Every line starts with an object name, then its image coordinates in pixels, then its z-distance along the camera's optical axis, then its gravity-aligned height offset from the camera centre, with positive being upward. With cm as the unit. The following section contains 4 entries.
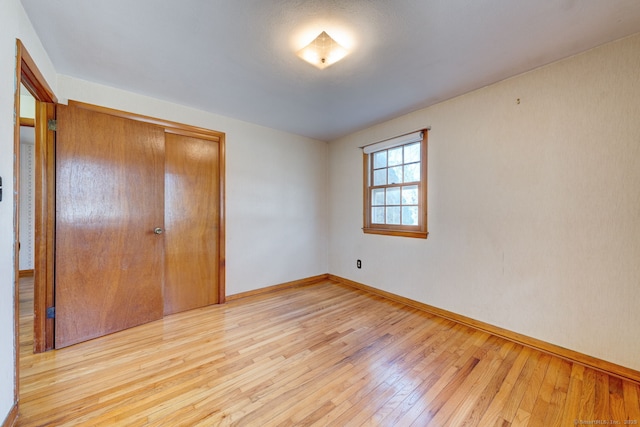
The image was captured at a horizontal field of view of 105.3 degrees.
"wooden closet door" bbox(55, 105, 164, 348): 203 -8
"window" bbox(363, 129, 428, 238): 286 +36
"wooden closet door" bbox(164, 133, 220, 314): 268 -9
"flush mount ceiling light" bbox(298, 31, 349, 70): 167 +118
